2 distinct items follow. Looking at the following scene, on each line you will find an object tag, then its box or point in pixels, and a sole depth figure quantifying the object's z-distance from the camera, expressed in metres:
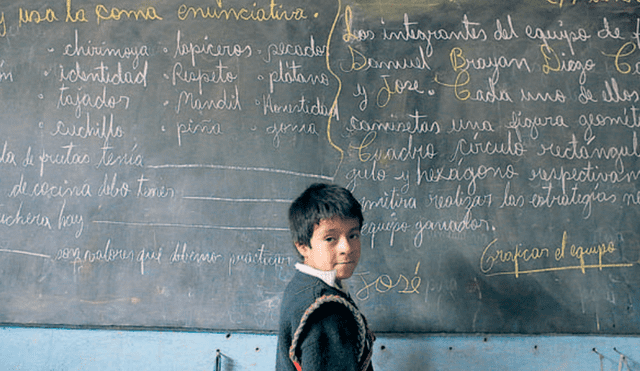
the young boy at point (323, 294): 1.25
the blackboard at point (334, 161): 2.06
